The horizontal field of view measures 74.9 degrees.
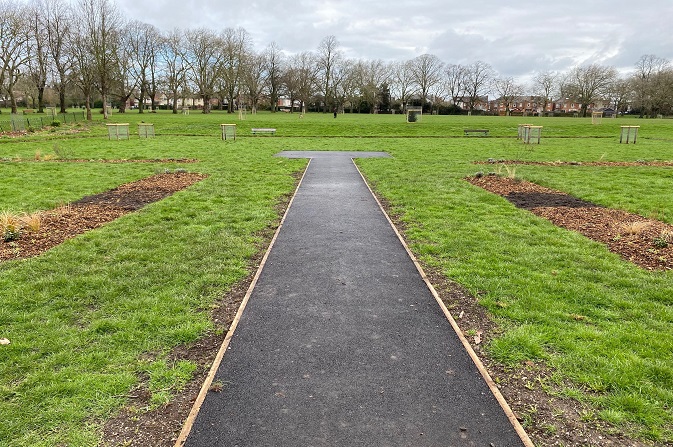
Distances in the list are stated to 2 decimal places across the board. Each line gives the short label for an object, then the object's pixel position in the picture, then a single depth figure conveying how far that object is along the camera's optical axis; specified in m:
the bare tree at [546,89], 94.97
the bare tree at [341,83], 78.12
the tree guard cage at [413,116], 46.62
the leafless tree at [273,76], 82.38
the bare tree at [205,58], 66.81
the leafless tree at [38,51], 46.28
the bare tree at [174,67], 67.62
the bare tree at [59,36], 46.44
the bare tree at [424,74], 88.38
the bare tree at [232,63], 67.00
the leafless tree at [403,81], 88.44
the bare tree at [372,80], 79.50
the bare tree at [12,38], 45.81
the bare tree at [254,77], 70.47
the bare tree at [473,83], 98.38
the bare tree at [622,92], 80.12
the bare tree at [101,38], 41.22
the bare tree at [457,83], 99.12
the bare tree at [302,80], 79.44
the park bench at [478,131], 34.38
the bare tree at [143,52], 66.06
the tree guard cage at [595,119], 47.47
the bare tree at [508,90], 97.62
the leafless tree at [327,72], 75.75
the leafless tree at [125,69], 59.81
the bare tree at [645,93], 72.44
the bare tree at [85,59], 43.78
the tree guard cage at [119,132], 27.52
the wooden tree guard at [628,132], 28.59
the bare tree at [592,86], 80.75
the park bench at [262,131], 32.03
